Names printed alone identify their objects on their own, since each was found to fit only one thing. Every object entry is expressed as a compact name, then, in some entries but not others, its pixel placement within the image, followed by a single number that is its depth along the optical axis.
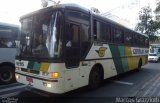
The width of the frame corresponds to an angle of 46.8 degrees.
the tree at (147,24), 35.47
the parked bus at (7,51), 8.26
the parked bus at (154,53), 24.19
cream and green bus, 5.26
